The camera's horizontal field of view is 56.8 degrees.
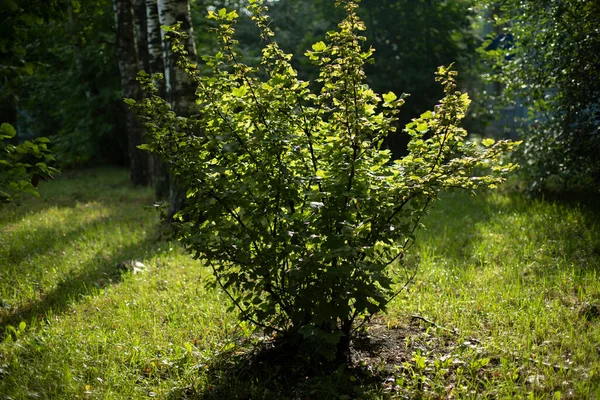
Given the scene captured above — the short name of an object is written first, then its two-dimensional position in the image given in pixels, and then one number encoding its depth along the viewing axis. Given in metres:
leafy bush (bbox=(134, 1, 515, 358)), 3.71
